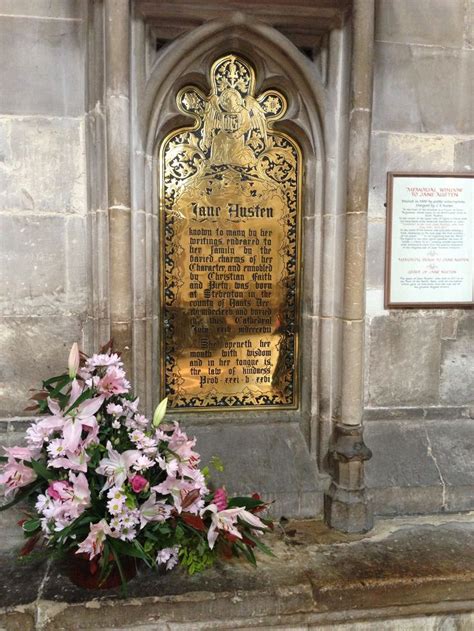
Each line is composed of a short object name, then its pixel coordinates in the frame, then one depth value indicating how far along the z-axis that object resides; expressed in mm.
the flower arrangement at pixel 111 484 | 1941
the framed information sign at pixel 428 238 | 2975
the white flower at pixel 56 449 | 1942
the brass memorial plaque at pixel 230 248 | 2893
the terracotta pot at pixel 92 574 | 2105
